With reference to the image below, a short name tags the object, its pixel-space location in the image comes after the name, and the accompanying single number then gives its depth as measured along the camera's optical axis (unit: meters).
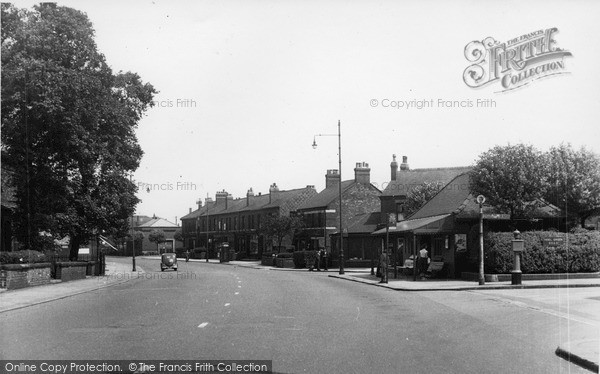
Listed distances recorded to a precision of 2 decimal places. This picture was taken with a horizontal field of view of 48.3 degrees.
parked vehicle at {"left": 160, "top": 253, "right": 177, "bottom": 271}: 52.72
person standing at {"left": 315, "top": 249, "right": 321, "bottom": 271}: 49.89
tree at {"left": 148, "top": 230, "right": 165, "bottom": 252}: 120.94
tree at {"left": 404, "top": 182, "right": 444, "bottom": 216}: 55.06
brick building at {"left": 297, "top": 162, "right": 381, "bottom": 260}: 66.56
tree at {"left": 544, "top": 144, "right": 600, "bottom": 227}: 30.88
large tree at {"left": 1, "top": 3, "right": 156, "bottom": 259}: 32.22
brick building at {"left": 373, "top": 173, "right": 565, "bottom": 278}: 30.83
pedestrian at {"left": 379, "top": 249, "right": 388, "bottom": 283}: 29.67
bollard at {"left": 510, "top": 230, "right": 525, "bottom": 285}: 25.70
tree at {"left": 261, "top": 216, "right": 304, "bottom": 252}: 68.69
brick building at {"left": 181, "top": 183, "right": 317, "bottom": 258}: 80.69
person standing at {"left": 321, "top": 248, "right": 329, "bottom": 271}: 50.97
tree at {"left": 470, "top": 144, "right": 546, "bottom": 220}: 29.92
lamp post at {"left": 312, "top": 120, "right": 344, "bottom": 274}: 43.00
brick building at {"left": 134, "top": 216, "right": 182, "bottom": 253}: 127.38
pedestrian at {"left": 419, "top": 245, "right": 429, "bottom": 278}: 32.91
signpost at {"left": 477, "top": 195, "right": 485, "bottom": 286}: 25.55
